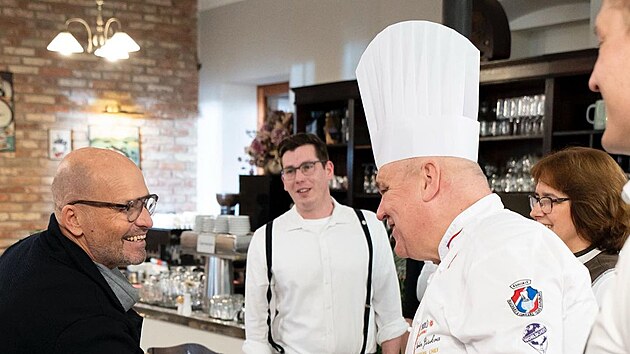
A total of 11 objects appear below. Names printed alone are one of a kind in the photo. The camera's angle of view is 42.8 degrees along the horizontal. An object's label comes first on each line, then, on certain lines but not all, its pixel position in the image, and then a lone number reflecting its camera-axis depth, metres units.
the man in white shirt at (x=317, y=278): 3.03
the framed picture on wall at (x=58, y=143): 8.28
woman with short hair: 2.19
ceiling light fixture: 5.64
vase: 7.36
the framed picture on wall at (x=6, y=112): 8.00
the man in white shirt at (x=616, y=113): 1.04
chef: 1.30
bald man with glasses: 1.71
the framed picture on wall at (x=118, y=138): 8.58
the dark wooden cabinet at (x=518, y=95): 5.17
